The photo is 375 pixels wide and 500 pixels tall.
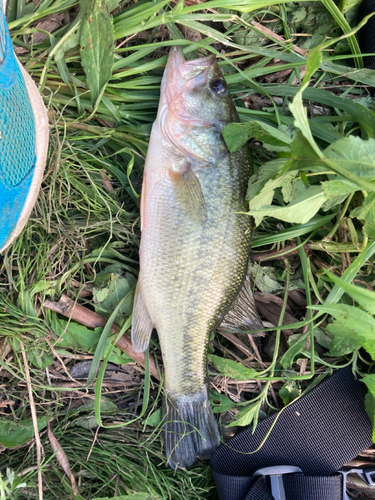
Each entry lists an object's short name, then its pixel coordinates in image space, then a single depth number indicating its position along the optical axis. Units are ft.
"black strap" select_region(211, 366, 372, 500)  0.97
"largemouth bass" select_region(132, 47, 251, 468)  0.80
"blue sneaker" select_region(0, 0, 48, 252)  0.64
